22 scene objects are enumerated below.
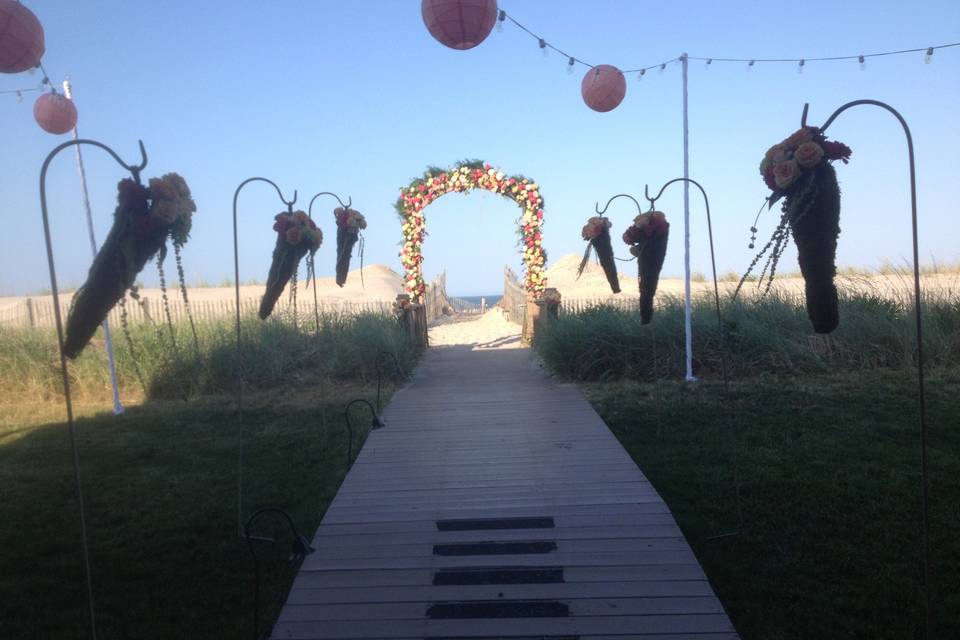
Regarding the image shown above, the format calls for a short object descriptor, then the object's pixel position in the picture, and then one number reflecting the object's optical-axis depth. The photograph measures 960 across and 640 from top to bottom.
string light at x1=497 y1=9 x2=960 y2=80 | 5.98
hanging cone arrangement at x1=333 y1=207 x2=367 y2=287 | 6.50
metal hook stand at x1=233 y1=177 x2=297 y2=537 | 4.16
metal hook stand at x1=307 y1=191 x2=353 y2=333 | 5.44
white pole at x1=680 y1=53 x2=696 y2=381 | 8.30
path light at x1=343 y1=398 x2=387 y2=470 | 6.82
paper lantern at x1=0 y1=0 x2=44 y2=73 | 3.66
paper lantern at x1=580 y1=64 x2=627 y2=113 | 6.11
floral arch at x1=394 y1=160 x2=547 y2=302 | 13.55
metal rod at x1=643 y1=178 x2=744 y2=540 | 4.52
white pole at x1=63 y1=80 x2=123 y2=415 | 7.53
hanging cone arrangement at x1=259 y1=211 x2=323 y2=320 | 4.86
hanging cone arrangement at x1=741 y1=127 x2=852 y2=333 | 3.06
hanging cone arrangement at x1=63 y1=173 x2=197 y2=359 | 2.97
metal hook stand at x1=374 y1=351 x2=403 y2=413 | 9.70
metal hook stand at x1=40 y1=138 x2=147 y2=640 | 2.77
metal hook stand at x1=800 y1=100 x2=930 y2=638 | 2.78
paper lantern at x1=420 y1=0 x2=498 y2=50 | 4.08
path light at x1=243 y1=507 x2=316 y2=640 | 3.87
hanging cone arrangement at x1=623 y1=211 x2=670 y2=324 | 4.71
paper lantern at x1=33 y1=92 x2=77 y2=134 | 5.10
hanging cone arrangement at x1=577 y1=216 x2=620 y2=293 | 5.33
